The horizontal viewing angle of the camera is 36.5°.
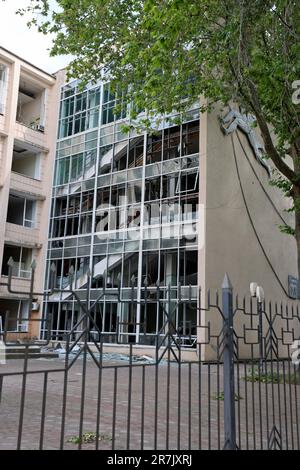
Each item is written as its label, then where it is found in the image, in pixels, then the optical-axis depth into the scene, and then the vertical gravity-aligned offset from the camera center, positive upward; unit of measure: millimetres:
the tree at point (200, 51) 9562 +6821
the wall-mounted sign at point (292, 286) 27328 +2717
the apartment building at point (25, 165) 25531 +9476
